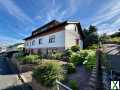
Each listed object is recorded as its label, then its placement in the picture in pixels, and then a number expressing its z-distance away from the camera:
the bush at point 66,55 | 10.42
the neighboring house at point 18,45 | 35.17
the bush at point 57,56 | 11.30
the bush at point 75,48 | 11.75
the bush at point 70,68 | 5.95
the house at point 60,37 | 12.56
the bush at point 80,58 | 7.08
